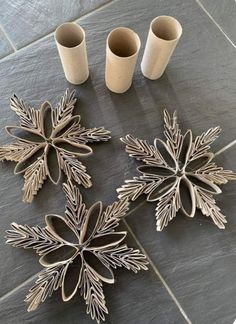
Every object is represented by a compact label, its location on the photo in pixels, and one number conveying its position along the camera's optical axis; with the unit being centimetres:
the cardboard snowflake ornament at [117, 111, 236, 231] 74
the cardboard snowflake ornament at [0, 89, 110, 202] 75
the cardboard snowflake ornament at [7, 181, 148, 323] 66
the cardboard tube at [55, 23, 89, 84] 72
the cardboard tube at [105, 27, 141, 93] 72
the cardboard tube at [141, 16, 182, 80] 73
